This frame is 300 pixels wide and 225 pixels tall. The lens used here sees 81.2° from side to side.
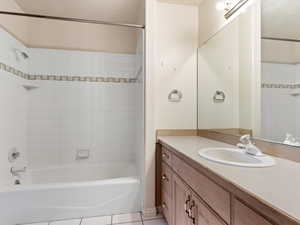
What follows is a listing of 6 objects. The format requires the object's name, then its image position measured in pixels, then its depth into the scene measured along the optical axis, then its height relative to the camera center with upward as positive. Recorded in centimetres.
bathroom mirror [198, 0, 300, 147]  107 +28
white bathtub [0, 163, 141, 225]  166 -89
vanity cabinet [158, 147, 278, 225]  65 -46
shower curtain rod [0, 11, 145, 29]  160 +89
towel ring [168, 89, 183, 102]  203 +18
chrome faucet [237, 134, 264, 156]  108 -23
